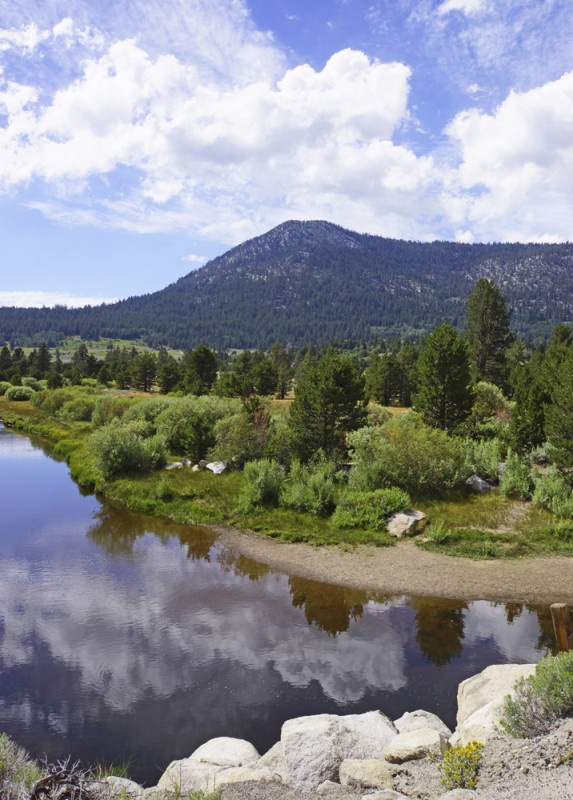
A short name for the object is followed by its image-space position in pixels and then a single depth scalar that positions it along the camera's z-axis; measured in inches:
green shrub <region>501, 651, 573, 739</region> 317.7
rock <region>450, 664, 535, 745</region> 351.3
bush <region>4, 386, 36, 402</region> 3427.7
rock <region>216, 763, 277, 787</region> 341.1
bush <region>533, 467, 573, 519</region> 949.8
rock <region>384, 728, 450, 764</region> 339.3
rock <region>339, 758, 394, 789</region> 320.5
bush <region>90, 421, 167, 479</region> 1357.0
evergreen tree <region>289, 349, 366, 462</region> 1200.2
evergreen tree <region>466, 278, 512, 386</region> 2265.0
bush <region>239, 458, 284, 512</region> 1101.1
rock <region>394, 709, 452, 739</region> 401.4
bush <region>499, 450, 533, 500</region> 1060.5
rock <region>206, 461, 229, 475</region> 1359.5
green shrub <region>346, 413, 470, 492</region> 1081.4
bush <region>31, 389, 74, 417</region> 2701.8
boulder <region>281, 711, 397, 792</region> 344.8
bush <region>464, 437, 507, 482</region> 1175.1
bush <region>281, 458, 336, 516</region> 1051.9
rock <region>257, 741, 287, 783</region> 355.5
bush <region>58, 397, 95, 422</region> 2527.1
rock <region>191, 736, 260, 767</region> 378.0
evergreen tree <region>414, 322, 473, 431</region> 1363.2
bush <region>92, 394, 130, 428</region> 2118.6
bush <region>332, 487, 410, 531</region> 965.2
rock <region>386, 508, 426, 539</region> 924.0
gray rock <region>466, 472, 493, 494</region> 1124.5
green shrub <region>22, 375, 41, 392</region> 3713.1
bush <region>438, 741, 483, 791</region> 285.3
